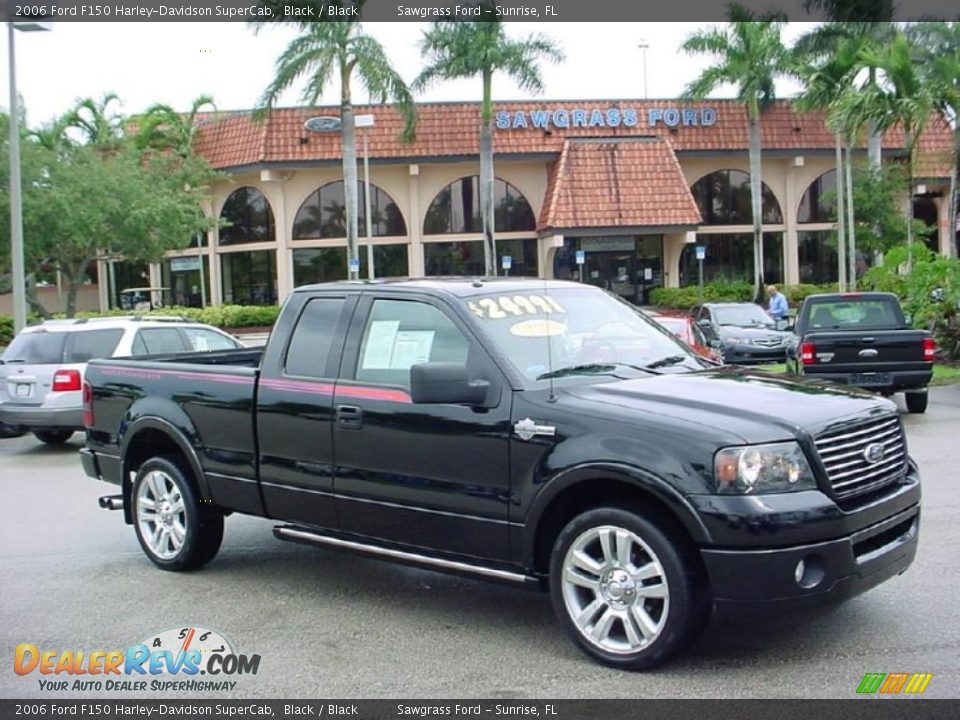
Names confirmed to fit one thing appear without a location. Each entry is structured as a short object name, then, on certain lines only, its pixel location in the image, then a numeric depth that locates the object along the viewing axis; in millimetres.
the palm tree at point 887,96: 28062
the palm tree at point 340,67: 32000
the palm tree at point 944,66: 24391
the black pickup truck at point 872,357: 13891
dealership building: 39156
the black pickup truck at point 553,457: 4789
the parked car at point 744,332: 22641
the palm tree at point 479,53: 34875
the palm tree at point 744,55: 37156
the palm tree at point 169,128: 41781
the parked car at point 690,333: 15758
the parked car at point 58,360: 13562
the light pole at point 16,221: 19572
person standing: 25125
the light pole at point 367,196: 36844
